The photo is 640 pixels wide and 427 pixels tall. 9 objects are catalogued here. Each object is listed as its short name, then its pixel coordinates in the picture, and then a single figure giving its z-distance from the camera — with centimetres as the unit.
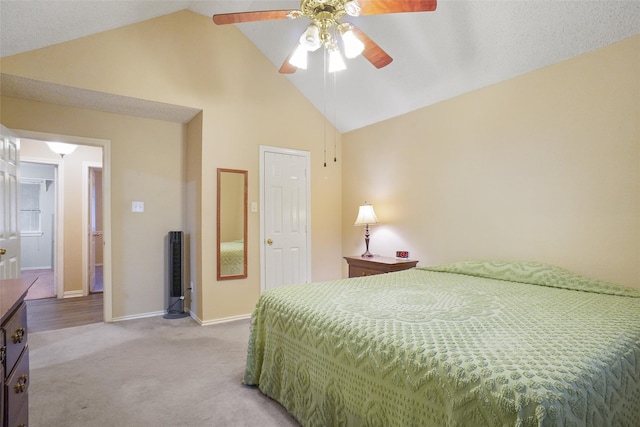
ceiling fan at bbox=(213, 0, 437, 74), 179
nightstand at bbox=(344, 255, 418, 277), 341
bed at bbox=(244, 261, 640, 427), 98
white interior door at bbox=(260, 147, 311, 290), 405
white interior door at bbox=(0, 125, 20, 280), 280
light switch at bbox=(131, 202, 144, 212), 378
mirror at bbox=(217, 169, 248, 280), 371
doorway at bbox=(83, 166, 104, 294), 488
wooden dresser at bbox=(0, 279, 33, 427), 108
